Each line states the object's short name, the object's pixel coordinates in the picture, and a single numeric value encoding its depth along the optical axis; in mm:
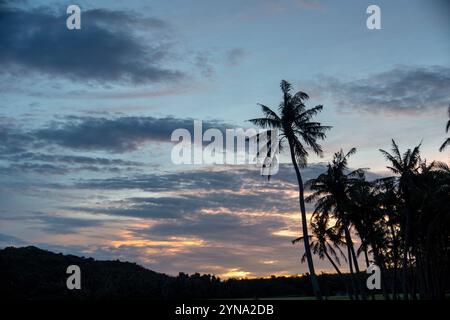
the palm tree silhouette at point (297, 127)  40688
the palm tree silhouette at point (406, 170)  44906
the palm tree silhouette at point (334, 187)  49281
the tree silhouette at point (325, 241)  59688
